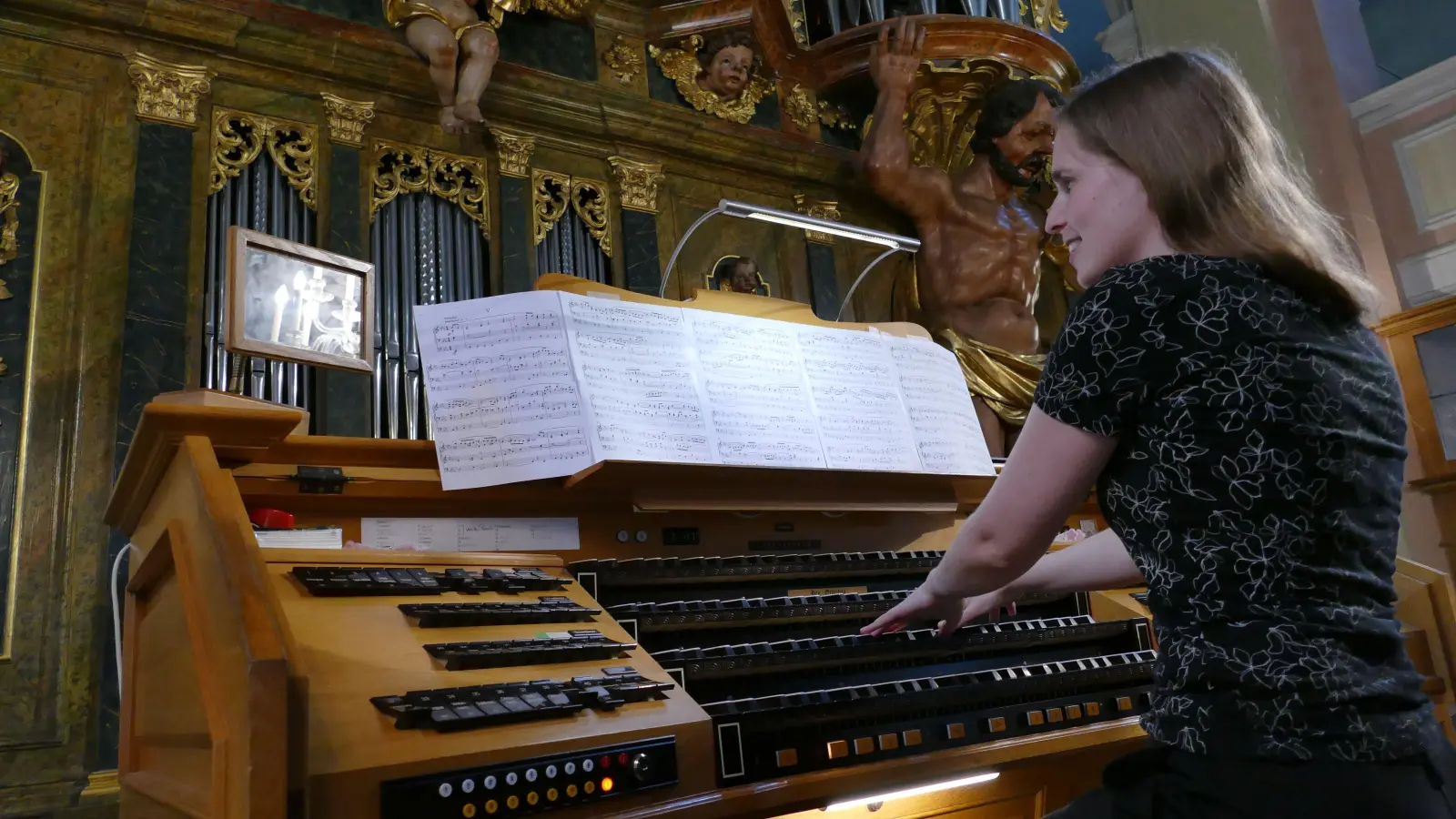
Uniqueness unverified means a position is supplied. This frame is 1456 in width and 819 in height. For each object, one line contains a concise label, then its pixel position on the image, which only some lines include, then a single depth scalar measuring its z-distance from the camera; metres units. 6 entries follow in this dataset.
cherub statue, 4.07
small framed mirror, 2.31
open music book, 2.23
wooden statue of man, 5.00
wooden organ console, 1.34
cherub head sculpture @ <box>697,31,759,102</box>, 5.08
